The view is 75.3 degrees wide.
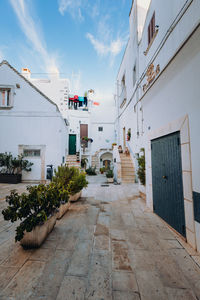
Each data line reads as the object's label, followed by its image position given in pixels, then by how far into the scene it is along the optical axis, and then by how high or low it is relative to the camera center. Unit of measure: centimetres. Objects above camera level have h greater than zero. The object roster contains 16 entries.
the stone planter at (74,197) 436 -127
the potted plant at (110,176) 835 -103
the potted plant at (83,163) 1403 -30
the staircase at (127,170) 825 -66
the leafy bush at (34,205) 194 -73
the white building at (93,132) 1485 +352
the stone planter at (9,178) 781 -107
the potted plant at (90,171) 1313 -109
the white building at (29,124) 845 +242
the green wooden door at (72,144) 1448 +183
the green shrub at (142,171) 459 -39
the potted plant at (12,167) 784 -42
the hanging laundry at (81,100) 1664 +769
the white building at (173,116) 210 +95
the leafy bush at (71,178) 413 -58
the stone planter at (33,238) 199 -120
